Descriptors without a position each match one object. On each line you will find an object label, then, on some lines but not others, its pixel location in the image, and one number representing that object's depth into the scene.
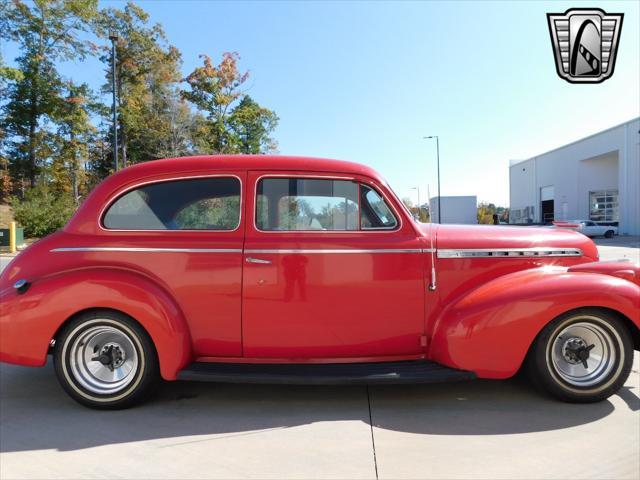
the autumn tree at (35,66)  23.14
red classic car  2.89
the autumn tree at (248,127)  24.94
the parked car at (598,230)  26.31
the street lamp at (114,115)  17.00
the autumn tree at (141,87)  31.23
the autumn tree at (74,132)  24.56
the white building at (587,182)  28.02
